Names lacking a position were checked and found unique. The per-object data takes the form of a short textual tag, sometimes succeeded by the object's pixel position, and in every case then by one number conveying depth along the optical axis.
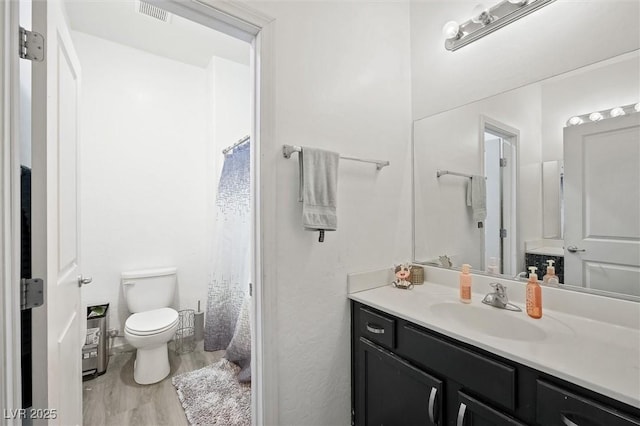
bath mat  1.69
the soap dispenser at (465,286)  1.39
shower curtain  2.18
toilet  1.98
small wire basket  2.53
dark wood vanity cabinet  0.76
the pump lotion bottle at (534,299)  1.16
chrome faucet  1.28
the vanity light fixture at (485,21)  1.31
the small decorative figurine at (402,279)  1.60
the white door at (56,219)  0.85
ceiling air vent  1.99
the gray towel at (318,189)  1.27
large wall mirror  1.08
